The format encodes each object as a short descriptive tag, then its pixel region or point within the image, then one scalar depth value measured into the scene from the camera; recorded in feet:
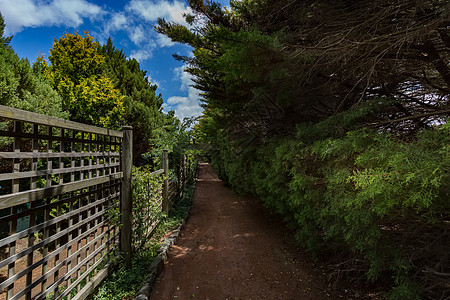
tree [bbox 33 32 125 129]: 21.33
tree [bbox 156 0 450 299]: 6.16
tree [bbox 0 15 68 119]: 14.61
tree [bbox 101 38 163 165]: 26.11
